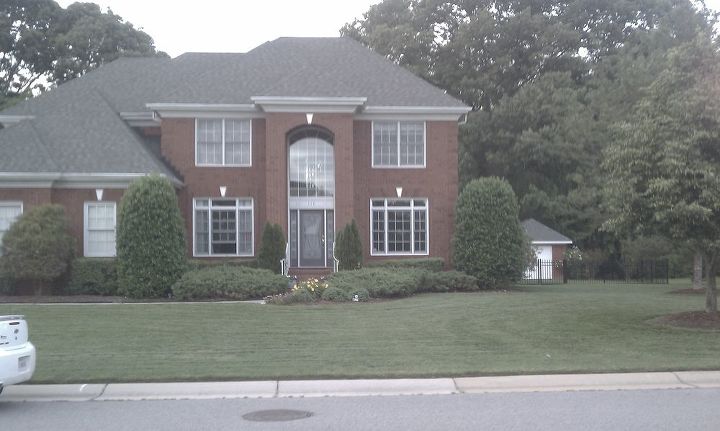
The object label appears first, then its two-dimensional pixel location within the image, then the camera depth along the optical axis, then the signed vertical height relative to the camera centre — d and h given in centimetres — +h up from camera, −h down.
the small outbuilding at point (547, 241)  4100 +50
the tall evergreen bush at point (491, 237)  2627 +47
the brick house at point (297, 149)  2706 +357
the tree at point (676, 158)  1501 +176
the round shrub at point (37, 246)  2325 +24
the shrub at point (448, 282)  2525 -95
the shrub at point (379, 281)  2258 -83
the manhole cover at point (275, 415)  989 -202
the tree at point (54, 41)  4831 +1273
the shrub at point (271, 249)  2606 +12
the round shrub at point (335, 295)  2164 -114
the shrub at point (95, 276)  2450 -67
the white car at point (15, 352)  984 -121
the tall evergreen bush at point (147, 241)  2320 +36
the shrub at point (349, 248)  2631 +14
